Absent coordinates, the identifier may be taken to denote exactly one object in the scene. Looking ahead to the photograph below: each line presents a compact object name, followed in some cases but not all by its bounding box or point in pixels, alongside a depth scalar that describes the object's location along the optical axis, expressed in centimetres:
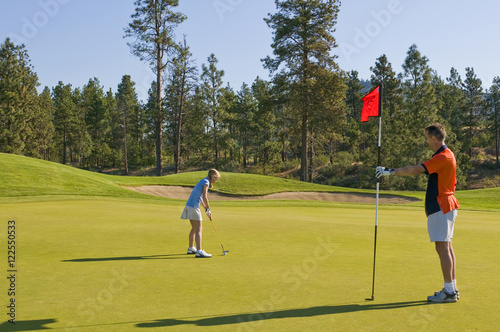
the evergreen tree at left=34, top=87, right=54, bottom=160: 7871
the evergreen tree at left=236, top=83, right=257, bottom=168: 7706
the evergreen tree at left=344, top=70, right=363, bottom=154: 8888
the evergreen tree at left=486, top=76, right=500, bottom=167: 7400
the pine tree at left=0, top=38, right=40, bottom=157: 6341
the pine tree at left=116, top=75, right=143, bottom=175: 8869
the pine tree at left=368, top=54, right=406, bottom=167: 5225
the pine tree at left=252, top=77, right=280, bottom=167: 7400
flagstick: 747
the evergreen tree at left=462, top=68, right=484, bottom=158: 7562
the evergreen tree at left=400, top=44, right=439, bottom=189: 4809
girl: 970
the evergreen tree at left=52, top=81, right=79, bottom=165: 8512
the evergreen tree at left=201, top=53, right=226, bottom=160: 6756
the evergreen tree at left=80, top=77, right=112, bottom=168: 9233
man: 639
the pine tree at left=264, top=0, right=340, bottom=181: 4578
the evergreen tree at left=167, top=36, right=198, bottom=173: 4840
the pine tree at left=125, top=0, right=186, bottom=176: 4588
